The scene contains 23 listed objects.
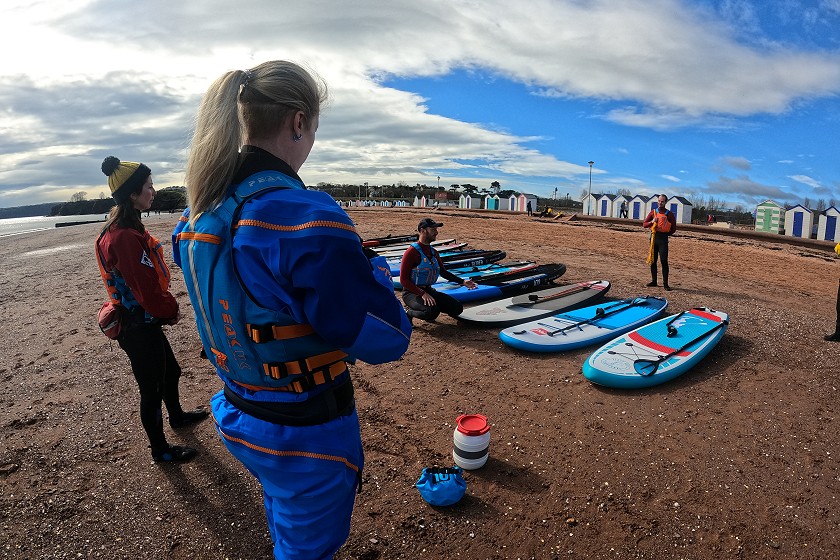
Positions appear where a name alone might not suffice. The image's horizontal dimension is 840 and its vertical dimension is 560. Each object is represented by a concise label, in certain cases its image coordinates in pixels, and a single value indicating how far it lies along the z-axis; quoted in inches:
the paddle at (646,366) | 198.8
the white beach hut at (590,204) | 1594.5
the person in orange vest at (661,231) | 381.7
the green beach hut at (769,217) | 1116.6
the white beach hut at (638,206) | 1395.2
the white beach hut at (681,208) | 1266.0
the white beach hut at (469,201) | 2037.3
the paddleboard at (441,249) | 516.4
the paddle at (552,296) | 319.0
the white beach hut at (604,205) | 1540.4
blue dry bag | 128.2
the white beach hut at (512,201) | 1803.6
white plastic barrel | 141.6
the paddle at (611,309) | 269.0
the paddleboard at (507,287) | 340.8
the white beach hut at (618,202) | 1486.3
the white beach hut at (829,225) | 919.0
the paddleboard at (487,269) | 415.2
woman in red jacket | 129.3
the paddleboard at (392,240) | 587.6
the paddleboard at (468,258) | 457.5
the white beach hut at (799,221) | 981.8
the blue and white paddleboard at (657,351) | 197.3
